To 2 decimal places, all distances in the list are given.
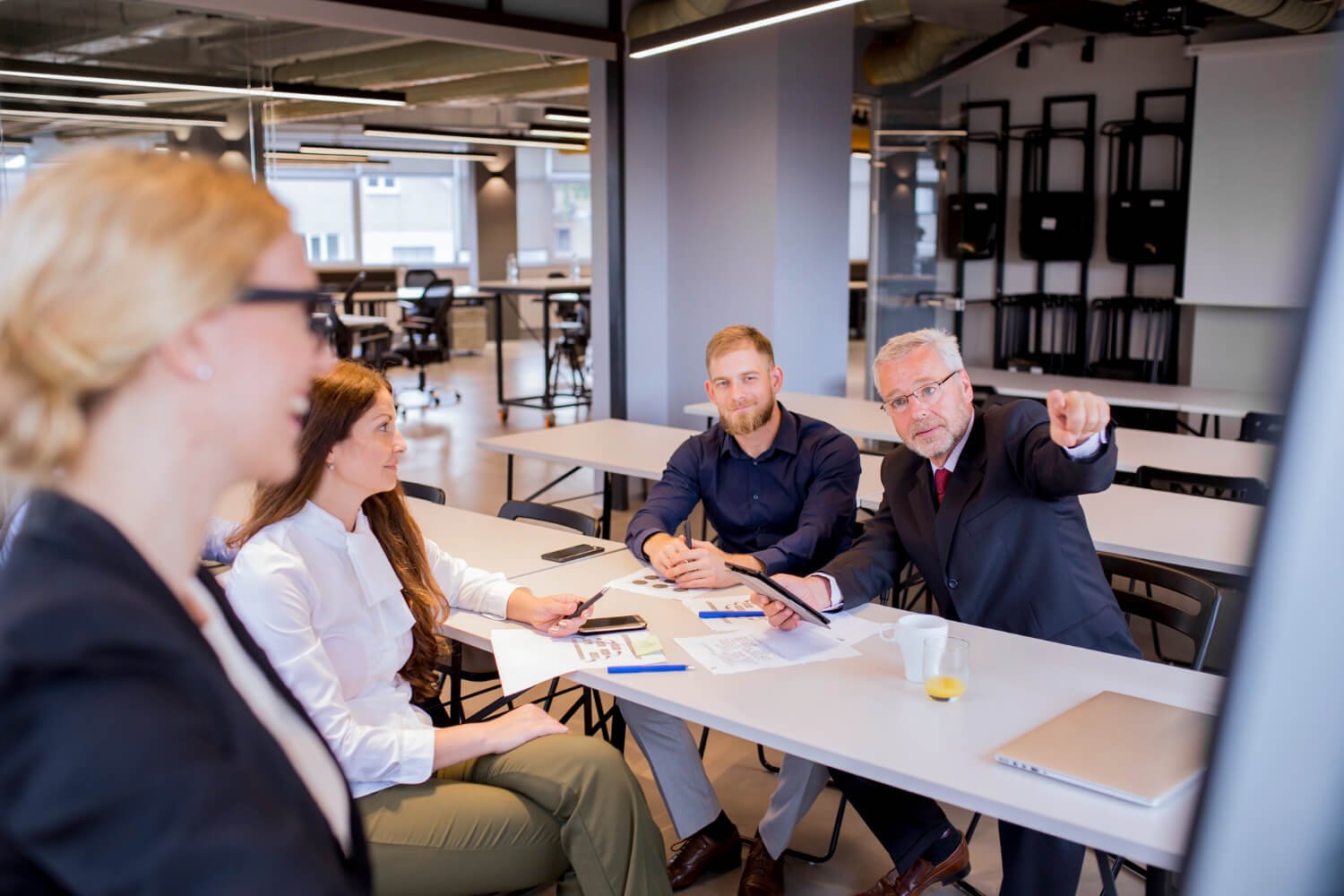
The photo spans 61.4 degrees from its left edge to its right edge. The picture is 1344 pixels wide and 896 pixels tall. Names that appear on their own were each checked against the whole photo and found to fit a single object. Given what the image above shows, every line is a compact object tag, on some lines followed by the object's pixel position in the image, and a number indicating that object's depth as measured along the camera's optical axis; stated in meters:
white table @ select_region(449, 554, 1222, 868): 1.67
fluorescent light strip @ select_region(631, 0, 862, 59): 4.39
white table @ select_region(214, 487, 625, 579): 3.24
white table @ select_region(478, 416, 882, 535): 4.52
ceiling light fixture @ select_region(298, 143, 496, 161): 15.34
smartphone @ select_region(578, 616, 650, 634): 2.59
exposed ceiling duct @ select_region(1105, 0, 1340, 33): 6.22
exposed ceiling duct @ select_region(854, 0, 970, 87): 8.44
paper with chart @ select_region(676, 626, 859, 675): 2.35
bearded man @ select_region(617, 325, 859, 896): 2.90
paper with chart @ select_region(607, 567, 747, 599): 2.89
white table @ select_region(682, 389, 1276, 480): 4.37
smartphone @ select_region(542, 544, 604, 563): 3.25
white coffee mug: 2.18
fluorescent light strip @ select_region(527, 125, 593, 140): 13.92
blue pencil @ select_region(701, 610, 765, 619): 2.68
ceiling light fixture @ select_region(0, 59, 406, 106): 4.84
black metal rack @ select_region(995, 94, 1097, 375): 9.62
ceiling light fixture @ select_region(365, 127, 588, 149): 12.57
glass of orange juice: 2.11
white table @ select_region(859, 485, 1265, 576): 3.18
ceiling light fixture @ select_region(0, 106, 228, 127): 4.80
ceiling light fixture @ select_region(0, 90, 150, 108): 4.79
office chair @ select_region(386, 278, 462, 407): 11.31
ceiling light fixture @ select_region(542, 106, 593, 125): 10.98
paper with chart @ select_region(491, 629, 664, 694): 2.34
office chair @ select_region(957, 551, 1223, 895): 2.57
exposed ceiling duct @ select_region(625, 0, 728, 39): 6.11
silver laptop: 1.71
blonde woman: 0.73
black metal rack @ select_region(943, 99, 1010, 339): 9.63
